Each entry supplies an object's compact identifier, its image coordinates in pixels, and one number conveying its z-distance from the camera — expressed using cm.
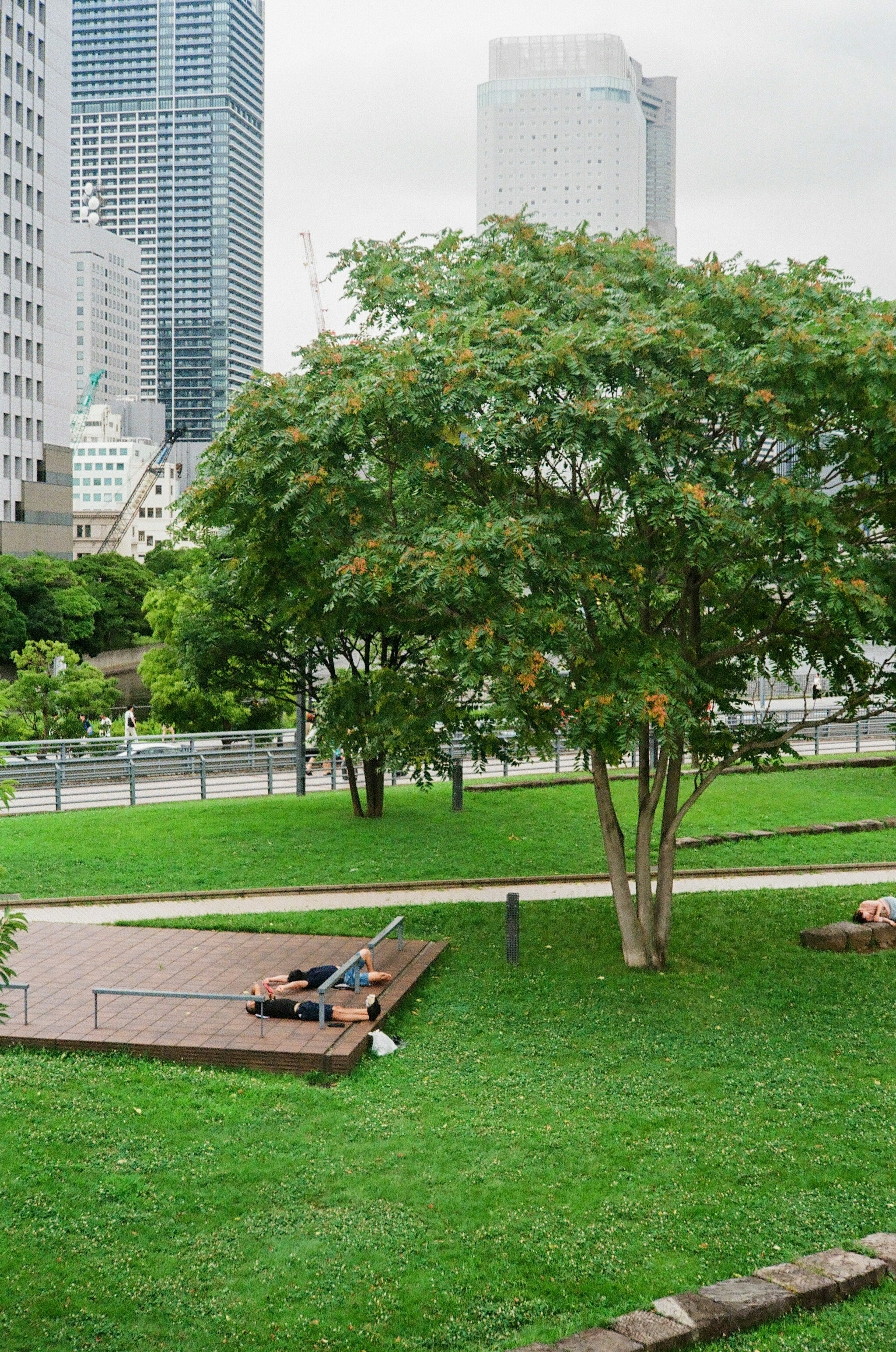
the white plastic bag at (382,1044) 1159
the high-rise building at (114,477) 15038
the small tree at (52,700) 3850
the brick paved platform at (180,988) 1138
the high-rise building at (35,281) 7731
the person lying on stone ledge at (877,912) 1545
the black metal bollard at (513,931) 1432
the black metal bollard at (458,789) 2334
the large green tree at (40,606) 6072
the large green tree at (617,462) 1095
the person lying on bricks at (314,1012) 1207
